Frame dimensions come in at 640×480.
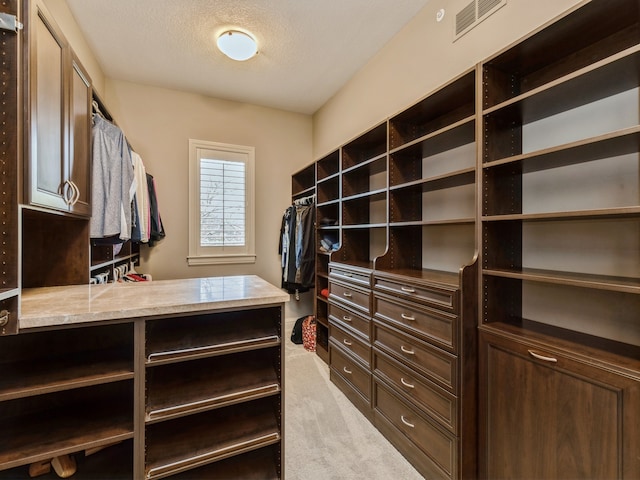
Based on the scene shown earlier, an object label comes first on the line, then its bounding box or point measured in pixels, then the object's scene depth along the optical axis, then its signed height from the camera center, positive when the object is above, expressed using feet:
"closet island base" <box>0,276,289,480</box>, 3.50 -2.07
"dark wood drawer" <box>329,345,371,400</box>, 6.99 -3.40
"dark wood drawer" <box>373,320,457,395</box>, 4.84 -2.14
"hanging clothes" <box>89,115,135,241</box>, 5.94 +1.20
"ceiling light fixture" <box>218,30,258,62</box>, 8.13 +5.46
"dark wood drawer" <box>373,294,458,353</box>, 4.83 -1.49
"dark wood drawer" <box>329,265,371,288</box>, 7.03 -0.93
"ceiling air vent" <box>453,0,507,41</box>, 5.80 +4.61
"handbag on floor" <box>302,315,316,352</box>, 11.12 -3.62
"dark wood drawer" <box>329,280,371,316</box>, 7.04 -1.47
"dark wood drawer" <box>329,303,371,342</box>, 7.03 -2.09
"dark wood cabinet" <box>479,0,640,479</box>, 3.45 -0.23
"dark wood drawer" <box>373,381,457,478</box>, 4.82 -3.49
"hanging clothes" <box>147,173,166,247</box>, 10.21 +0.85
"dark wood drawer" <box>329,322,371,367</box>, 7.01 -2.71
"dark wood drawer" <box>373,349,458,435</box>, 4.83 -2.78
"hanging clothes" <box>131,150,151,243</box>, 8.14 +0.97
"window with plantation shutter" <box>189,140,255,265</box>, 11.91 +1.51
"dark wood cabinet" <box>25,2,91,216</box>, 3.61 +1.71
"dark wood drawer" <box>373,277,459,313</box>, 4.79 -0.98
